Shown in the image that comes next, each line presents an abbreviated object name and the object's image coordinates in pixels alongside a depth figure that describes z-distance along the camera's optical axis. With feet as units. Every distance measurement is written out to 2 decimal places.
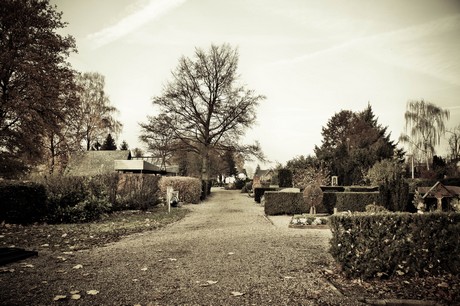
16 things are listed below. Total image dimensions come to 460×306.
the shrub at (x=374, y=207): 35.25
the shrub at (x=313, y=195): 42.73
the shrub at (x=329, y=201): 45.80
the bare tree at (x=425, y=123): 102.94
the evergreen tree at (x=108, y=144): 169.17
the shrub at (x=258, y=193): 71.10
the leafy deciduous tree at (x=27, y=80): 44.16
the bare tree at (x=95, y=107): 103.91
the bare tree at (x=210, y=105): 90.33
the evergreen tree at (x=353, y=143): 93.45
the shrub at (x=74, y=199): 33.09
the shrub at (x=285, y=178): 83.46
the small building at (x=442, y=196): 39.96
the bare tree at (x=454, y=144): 115.85
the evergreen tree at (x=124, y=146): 228.92
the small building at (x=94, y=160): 93.20
